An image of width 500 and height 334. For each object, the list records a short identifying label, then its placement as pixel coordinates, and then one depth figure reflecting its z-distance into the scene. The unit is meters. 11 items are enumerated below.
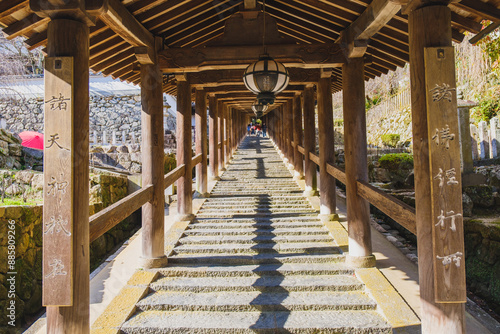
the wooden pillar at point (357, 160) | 5.24
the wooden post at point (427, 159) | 2.85
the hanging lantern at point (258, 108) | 9.86
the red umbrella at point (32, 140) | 11.80
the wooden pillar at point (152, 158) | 5.26
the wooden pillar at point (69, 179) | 2.87
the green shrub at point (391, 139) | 18.13
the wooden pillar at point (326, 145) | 7.20
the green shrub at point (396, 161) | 11.28
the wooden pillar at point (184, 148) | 7.38
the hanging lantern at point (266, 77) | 4.40
